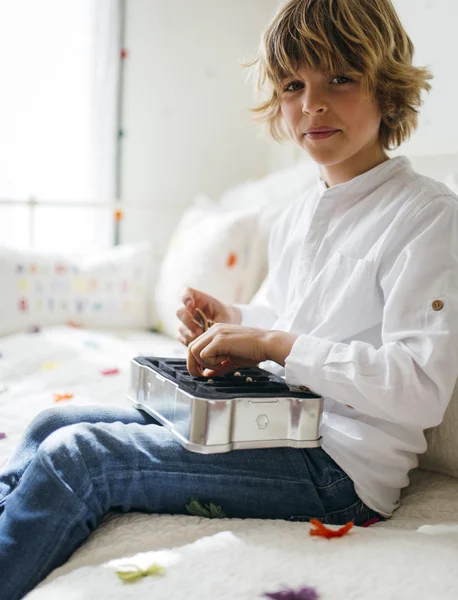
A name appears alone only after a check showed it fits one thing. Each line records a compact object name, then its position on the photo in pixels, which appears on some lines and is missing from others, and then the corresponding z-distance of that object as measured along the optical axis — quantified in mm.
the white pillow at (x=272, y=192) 1671
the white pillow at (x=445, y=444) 887
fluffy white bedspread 593
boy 715
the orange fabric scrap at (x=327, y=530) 716
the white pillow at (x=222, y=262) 1656
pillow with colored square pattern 1854
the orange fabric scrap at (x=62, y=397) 1244
